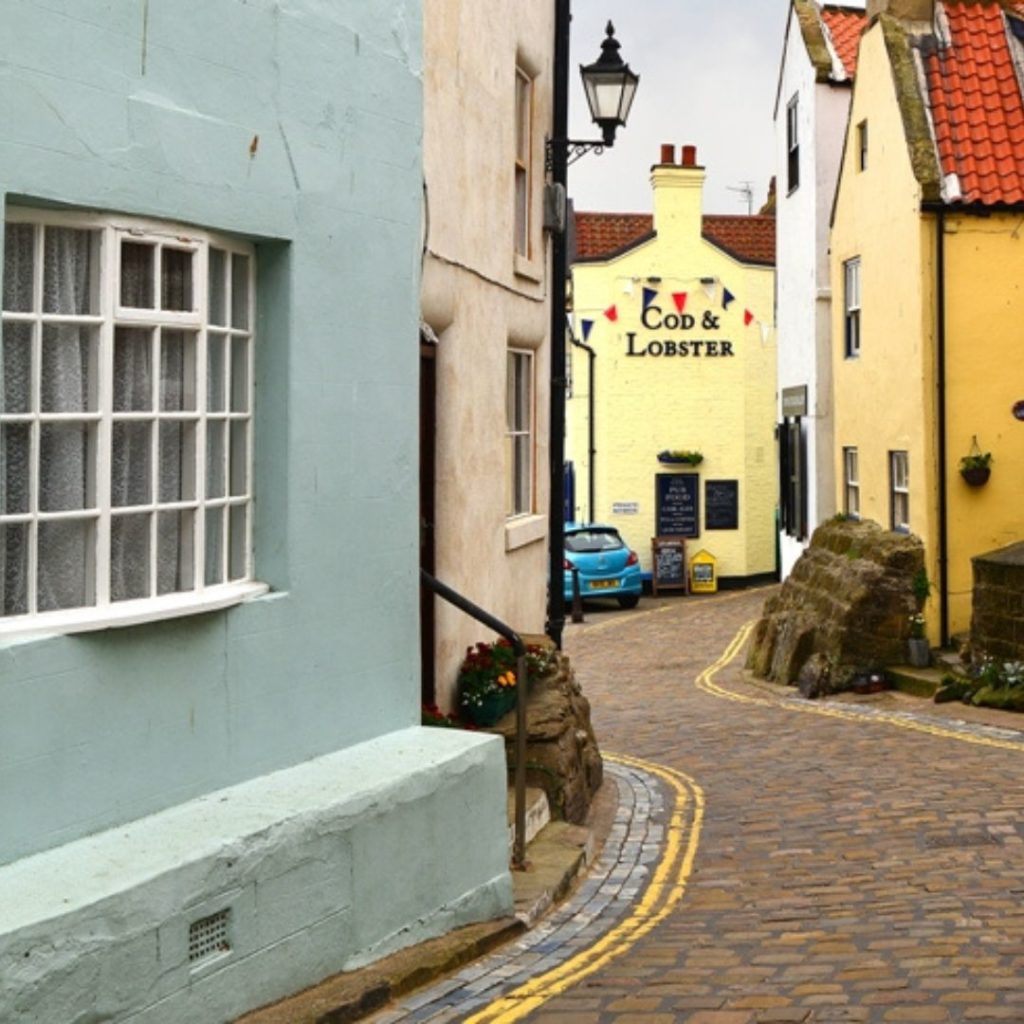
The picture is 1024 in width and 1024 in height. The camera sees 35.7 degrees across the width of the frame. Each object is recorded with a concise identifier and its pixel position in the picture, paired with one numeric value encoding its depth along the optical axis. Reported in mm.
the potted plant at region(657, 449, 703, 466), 35750
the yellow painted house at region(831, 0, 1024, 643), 18375
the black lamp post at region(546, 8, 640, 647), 13516
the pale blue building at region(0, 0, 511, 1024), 5656
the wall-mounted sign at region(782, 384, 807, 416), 25438
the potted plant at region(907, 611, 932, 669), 18156
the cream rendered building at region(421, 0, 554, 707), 10195
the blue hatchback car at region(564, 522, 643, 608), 31047
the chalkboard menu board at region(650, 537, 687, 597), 34688
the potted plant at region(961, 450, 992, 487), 18125
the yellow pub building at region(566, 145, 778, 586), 36094
